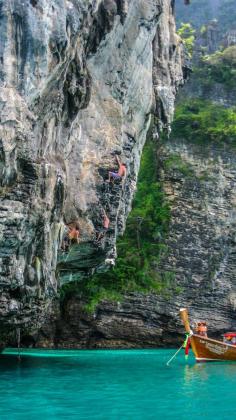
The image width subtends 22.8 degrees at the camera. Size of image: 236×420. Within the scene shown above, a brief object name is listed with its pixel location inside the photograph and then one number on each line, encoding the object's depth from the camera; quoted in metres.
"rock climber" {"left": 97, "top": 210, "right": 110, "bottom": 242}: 18.67
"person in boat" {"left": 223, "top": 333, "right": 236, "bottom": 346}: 22.81
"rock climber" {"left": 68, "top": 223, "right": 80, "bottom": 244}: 18.01
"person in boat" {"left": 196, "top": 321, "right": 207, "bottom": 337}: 22.88
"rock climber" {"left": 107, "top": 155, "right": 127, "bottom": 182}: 18.20
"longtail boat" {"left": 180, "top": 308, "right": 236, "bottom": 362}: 20.98
